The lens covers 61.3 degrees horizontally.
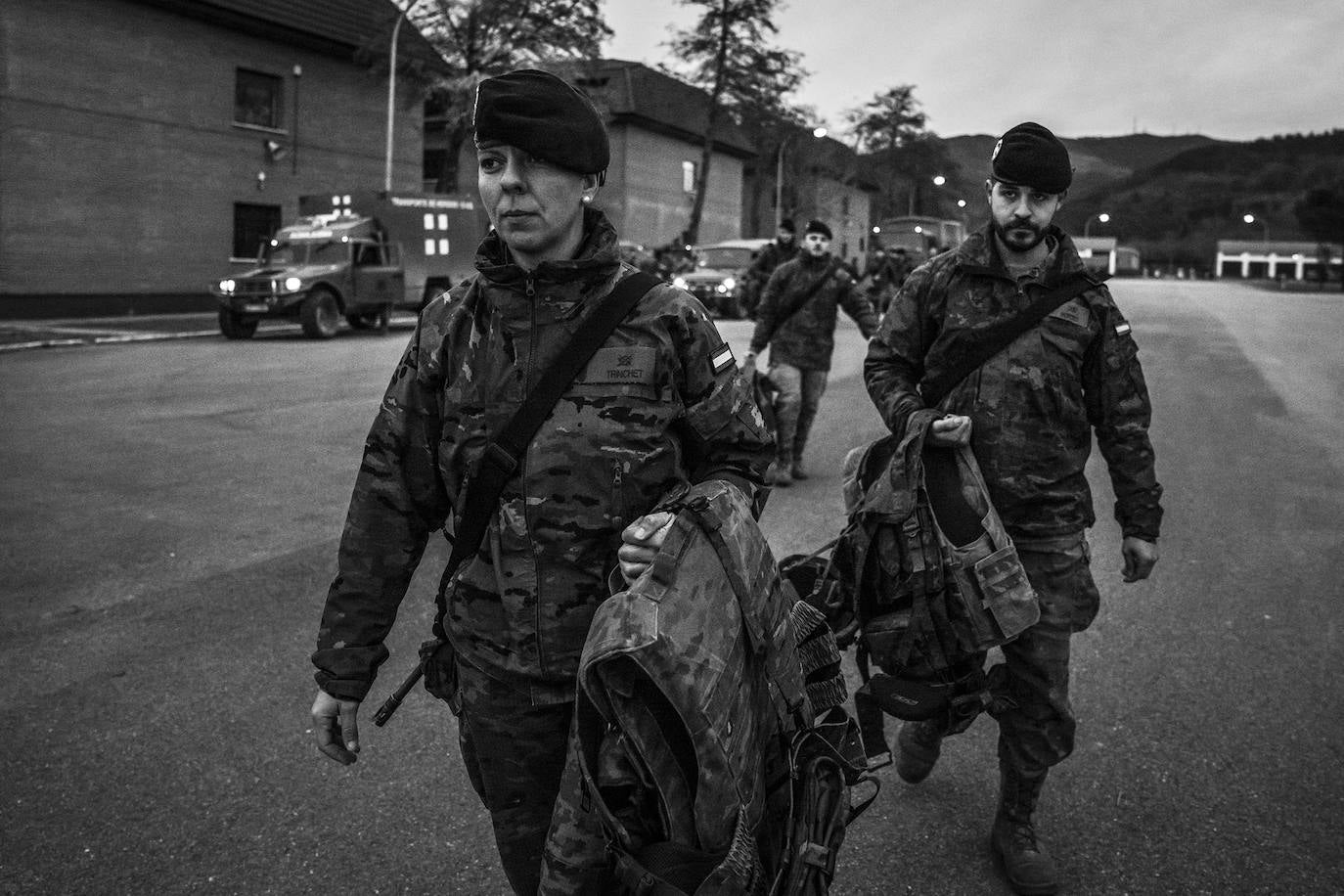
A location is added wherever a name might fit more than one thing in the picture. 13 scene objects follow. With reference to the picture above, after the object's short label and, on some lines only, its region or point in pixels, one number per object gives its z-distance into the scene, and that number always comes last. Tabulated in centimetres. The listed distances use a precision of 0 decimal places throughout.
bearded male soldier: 318
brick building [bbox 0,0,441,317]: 2341
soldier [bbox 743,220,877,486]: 833
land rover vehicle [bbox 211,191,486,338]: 1938
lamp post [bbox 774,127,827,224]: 5004
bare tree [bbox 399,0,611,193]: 2825
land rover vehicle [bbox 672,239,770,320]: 2594
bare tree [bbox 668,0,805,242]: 4431
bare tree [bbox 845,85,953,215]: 7175
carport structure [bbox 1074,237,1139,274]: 8468
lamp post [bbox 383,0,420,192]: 2653
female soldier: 213
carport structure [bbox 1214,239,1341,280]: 13562
